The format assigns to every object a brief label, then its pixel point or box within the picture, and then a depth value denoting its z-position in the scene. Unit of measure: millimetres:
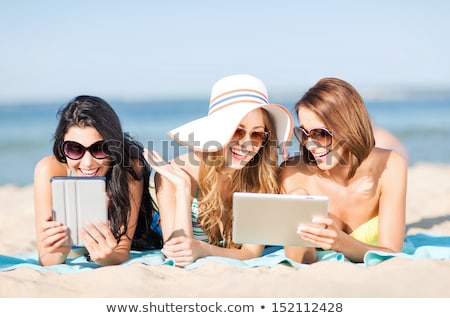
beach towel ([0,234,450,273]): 4059
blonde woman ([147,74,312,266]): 4191
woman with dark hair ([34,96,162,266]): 3992
